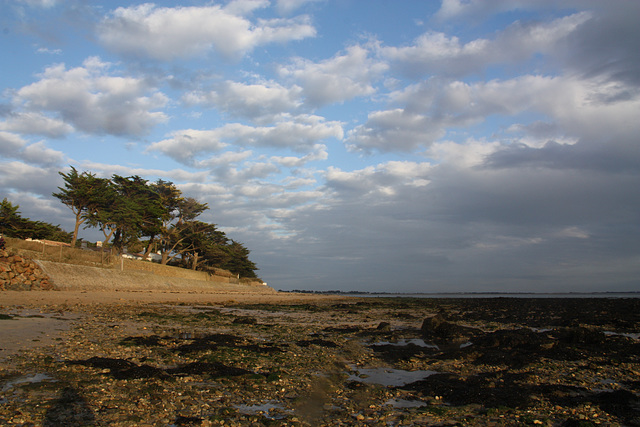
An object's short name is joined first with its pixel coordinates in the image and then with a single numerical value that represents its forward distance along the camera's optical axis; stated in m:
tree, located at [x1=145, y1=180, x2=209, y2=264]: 59.75
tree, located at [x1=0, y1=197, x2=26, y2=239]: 49.22
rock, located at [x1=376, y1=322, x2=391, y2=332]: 16.34
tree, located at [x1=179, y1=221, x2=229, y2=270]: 63.25
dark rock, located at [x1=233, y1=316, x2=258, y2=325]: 16.92
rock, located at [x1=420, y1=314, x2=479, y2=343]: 14.64
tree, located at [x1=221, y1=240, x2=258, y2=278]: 86.31
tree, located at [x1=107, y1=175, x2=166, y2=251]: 49.81
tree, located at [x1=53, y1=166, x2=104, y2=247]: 46.94
